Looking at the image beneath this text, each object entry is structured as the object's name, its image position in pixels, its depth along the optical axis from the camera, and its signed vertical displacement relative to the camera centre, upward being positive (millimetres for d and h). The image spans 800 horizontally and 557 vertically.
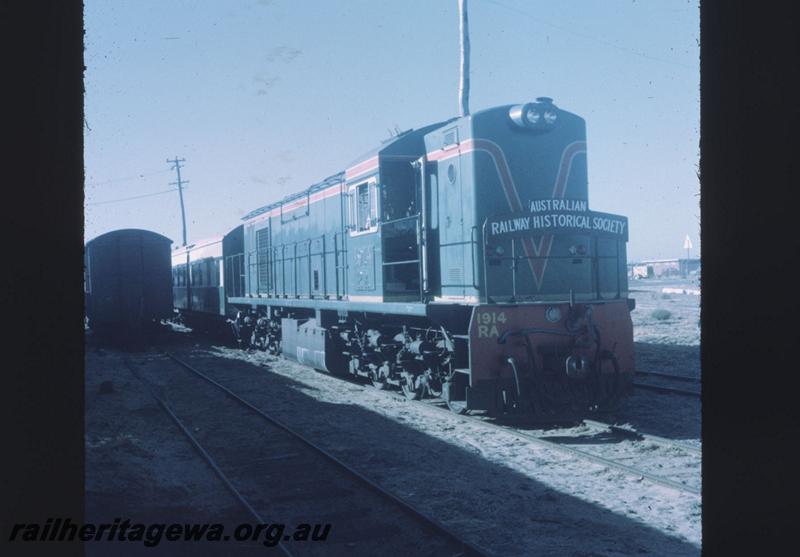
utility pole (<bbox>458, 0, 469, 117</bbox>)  16422 +5160
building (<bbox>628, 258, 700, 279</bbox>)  68312 +1345
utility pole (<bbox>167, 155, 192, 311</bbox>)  28438 +166
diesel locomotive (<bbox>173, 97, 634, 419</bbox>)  8891 +220
